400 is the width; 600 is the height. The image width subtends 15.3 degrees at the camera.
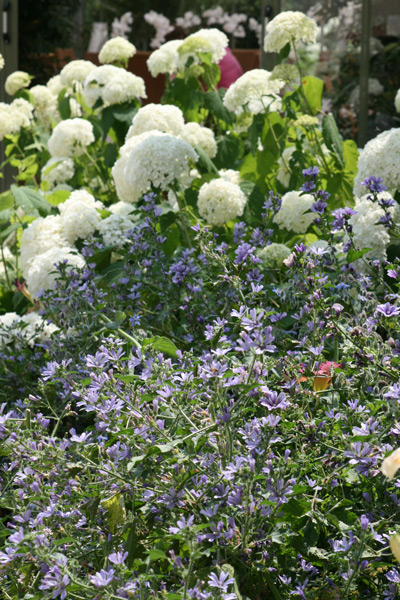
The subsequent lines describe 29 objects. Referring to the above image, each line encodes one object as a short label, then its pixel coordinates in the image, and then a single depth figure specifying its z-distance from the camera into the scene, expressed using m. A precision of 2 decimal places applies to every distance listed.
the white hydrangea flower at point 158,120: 5.06
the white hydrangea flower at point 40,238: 4.82
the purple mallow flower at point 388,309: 2.47
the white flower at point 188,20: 10.62
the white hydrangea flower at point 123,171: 4.66
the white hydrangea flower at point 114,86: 5.87
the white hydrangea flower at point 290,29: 5.10
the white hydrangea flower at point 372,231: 3.78
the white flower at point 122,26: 10.74
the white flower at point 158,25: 10.70
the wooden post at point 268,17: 10.38
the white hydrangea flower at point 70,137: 6.11
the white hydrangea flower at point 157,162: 4.30
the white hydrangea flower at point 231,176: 5.25
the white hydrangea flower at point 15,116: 6.58
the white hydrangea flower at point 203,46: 5.70
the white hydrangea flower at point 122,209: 4.99
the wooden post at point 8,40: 11.81
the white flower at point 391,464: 1.22
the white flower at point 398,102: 5.41
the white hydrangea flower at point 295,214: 4.53
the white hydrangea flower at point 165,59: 6.21
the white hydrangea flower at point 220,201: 4.53
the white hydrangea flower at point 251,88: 5.38
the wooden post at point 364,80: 9.63
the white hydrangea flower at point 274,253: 3.82
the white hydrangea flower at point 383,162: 4.12
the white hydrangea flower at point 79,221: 4.68
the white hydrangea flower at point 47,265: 4.41
